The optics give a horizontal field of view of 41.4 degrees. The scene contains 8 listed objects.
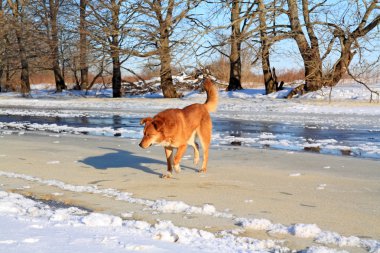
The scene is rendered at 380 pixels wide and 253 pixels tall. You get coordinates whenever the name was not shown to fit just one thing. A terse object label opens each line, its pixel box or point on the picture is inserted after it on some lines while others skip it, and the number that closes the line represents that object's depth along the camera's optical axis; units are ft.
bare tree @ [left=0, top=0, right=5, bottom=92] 121.70
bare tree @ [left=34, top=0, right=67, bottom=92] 104.98
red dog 22.03
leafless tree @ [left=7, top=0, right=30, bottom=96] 116.03
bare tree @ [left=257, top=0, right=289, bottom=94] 76.54
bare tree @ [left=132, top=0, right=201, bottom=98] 82.79
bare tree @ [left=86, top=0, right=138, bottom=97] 88.84
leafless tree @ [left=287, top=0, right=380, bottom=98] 75.87
